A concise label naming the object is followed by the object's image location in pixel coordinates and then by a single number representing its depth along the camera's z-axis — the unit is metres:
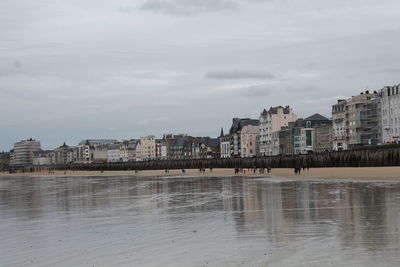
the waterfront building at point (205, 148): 183.62
